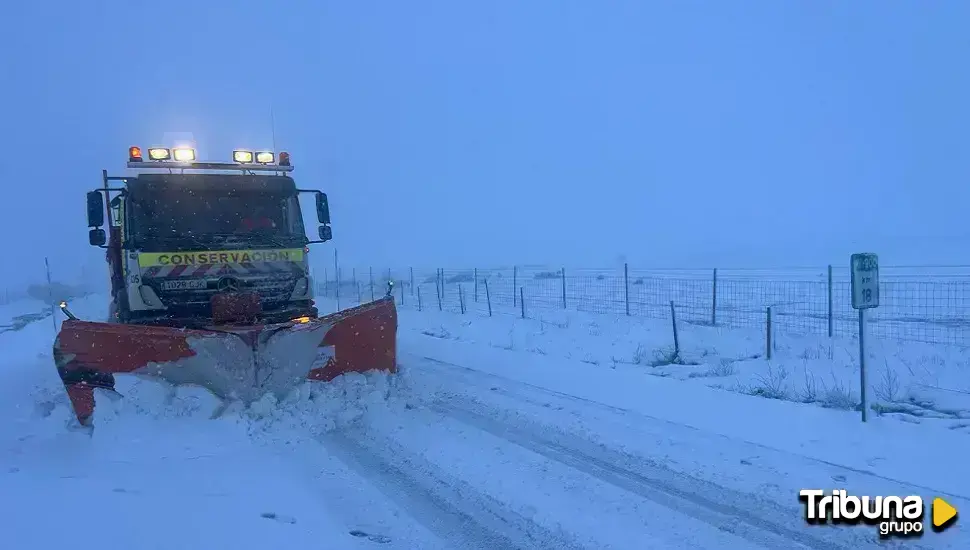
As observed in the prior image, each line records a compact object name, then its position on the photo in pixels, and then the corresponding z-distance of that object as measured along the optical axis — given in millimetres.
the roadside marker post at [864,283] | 6215
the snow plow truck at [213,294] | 6477
